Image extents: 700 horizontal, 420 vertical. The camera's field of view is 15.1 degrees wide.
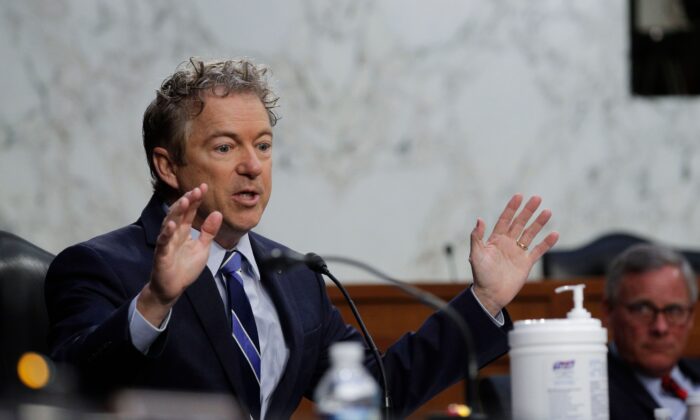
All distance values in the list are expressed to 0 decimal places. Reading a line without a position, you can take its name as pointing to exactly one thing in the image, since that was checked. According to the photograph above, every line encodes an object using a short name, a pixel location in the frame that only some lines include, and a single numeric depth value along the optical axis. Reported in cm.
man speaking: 518
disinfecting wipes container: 410
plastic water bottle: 332
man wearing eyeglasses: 809
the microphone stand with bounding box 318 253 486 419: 380
